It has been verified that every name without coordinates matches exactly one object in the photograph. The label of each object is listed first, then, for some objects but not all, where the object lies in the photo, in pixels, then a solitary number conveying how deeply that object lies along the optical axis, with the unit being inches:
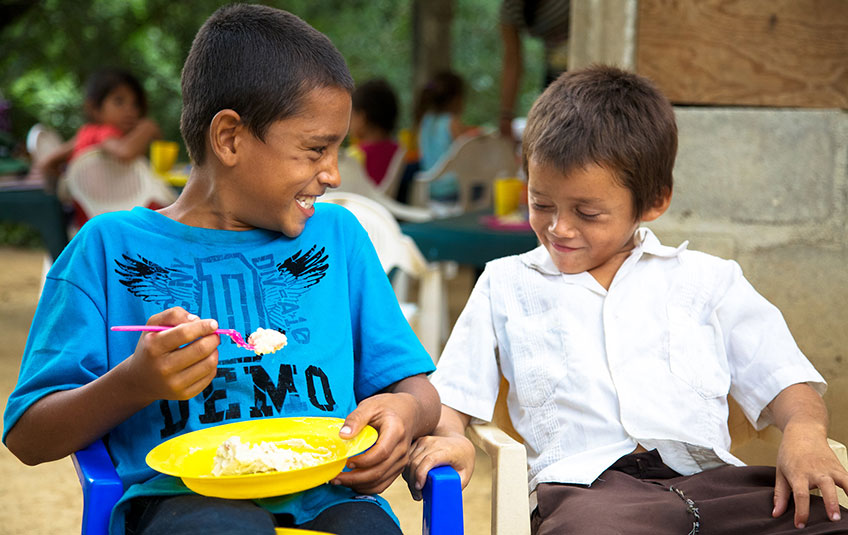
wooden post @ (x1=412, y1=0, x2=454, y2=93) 360.2
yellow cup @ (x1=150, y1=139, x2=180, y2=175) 245.3
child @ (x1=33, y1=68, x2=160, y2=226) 224.4
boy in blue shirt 57.1
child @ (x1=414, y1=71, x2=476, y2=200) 290.4
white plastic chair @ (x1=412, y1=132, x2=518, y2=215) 240.2
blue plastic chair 54.2
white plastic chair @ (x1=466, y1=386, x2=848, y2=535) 64.8
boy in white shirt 69.4
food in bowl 51.9
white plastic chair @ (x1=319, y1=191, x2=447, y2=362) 139.6
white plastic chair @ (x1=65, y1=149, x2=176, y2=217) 205.8
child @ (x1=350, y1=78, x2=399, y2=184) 253.2
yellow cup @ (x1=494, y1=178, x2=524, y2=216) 149.1
